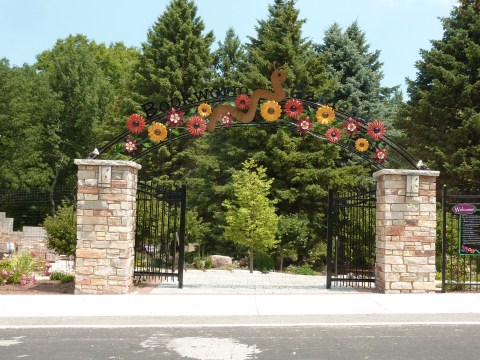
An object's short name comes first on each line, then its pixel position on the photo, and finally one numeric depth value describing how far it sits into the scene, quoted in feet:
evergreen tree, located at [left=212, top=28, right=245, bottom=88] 126.11
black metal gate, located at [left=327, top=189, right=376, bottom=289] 41.06
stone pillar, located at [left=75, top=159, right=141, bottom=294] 37.78
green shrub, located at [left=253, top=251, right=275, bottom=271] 70.61
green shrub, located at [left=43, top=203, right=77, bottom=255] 65.05
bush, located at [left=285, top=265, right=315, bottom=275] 68.64
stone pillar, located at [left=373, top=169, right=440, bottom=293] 39.34
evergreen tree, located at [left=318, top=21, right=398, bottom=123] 103.09
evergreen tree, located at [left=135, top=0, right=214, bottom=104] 110.01
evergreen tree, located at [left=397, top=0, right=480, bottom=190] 83.87
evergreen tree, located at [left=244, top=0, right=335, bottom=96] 86.48
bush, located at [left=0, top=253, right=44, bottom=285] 41.06
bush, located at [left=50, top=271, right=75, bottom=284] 41.98
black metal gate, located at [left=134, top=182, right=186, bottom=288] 39.34
